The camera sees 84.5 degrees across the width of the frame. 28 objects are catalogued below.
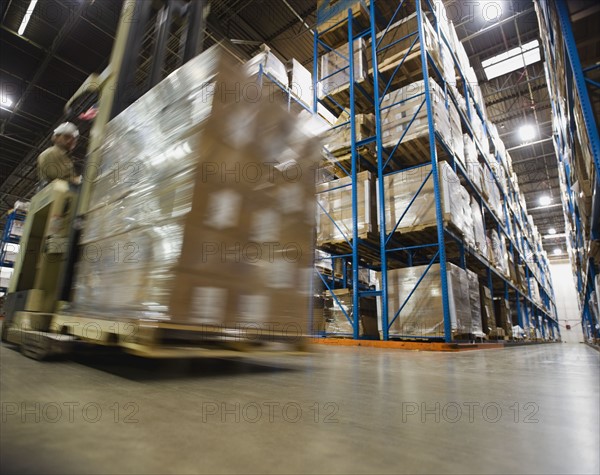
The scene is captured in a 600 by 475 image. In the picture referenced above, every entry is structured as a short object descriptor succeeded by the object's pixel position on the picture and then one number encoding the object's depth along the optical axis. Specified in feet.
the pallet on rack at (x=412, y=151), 16.15
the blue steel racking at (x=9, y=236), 39.47
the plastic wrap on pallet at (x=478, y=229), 18.12
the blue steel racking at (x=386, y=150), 14.66
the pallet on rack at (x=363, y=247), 16.42
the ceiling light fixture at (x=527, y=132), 44.10
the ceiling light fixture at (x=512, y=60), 33.83
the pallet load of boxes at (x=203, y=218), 4.50
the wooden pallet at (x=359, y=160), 18.29
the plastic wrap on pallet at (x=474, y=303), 15.57
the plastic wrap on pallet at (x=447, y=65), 18.50
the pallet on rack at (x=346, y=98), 18.73
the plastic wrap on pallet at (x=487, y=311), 20.06
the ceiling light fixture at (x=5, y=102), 34.00
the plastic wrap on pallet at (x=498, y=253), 23.43
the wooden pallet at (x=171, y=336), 3.95
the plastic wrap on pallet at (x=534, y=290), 41.51
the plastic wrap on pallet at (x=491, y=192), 22.94
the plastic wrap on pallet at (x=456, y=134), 17.61
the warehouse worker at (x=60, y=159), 8.10
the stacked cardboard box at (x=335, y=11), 18.99
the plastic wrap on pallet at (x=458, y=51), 21.60
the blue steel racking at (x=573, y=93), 7.77
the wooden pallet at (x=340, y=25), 19.07
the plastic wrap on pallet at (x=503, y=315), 25.96
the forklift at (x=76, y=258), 4.28
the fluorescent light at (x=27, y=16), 25.55
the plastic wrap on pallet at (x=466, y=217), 15.81
